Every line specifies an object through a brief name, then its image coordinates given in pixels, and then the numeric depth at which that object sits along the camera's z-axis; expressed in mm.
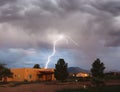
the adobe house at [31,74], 39641
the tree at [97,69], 27691
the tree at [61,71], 30426
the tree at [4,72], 33562
